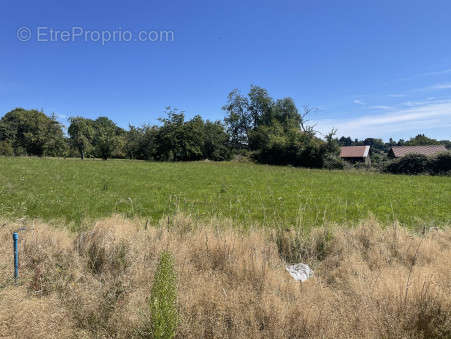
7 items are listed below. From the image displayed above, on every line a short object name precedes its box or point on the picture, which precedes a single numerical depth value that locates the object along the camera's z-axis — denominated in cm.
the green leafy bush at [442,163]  2473
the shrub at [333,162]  3137
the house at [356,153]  4950
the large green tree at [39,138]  4772
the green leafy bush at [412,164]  2588
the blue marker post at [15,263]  265
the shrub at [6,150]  4341
